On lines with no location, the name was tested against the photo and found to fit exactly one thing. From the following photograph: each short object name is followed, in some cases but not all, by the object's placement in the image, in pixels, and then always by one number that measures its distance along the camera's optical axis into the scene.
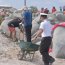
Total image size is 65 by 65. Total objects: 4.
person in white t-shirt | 9.78
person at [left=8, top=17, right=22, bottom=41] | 15.37
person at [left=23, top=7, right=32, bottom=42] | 13.04
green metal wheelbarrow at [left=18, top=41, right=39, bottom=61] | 10.75
